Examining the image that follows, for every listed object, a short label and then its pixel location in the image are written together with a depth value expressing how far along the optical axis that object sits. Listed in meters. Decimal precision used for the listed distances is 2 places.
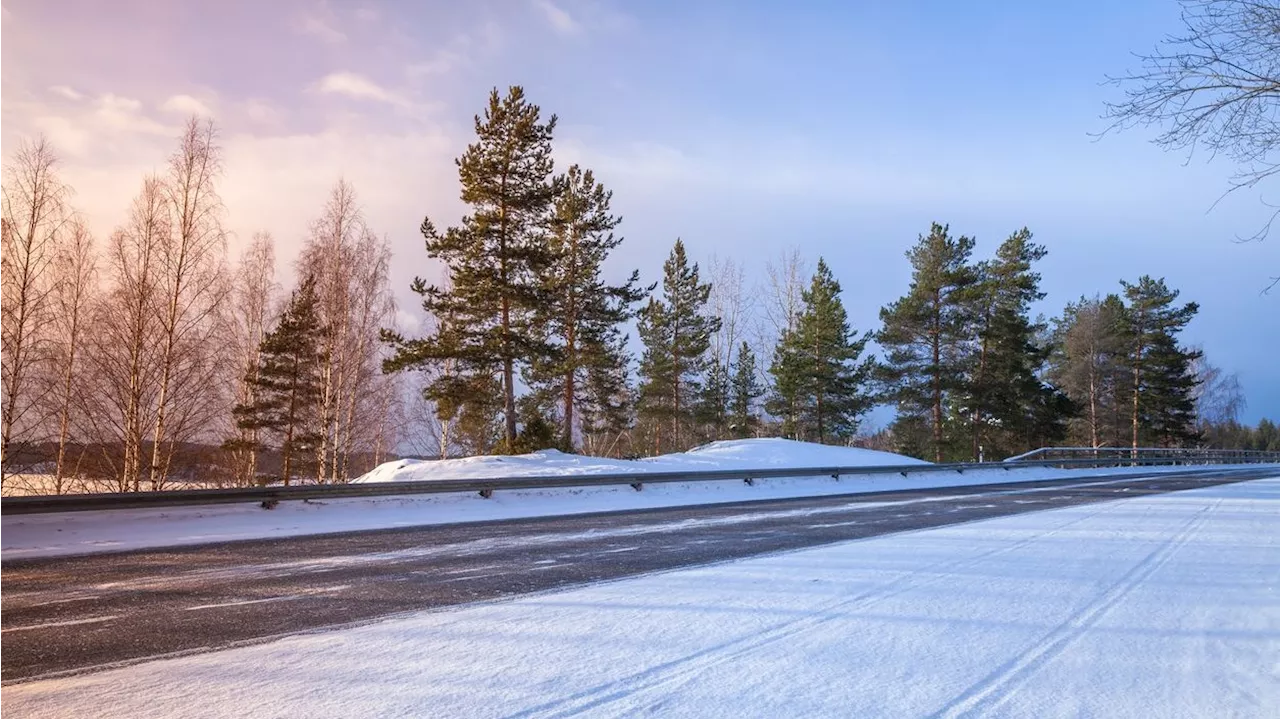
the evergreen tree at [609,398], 40.22
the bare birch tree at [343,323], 28.48
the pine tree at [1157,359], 54.91
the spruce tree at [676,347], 44.16
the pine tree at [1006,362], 43.28
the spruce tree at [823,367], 41.25
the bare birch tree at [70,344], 22.42
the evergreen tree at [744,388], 49.41
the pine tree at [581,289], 33.38
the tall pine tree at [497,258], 26.92
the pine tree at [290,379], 30.50
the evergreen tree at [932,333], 42.56
